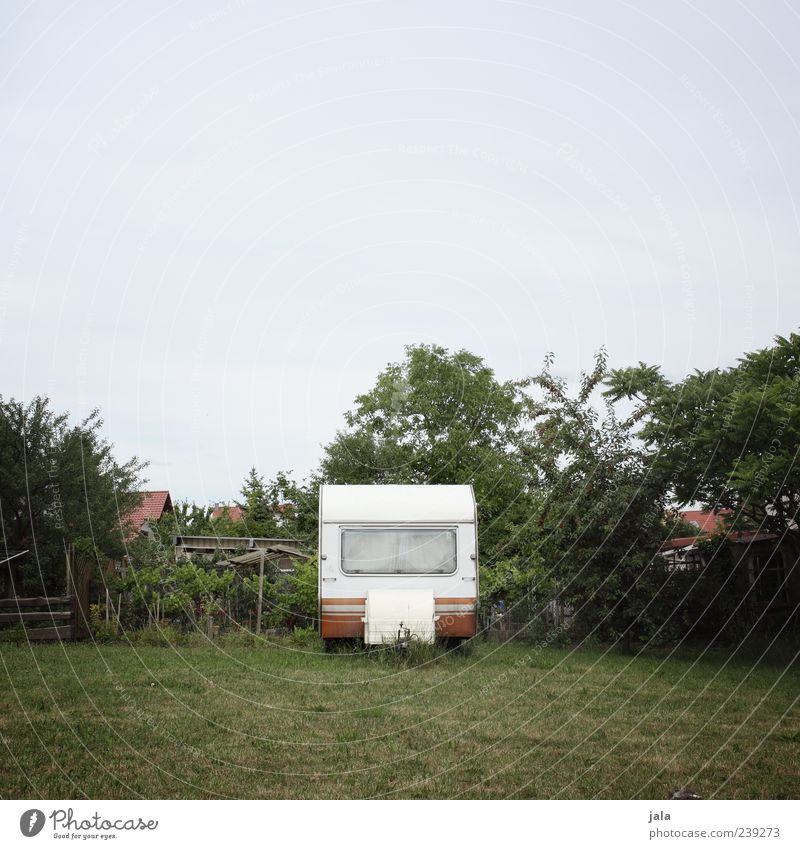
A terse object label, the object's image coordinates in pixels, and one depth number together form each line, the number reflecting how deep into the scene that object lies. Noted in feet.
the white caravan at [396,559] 43.50
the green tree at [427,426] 103.24
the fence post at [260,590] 53.06
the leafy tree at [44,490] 57.21
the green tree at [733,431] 35.58
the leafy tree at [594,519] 48.91
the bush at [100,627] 49.19
